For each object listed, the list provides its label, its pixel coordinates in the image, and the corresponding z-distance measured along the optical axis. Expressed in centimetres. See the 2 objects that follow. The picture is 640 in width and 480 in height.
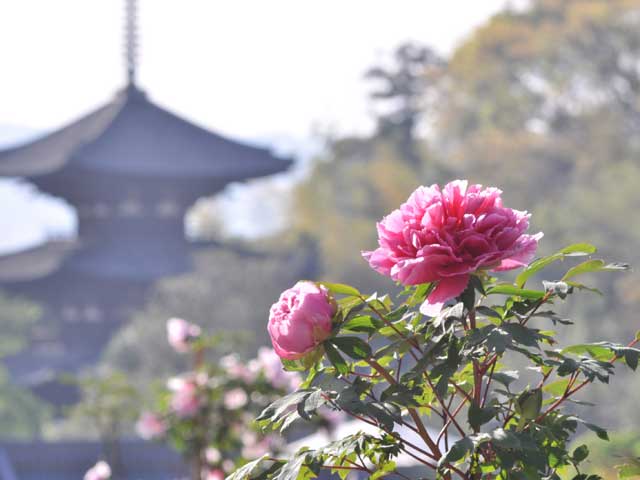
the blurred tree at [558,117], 3641
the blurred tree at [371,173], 4145
